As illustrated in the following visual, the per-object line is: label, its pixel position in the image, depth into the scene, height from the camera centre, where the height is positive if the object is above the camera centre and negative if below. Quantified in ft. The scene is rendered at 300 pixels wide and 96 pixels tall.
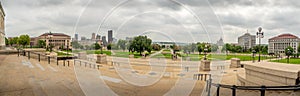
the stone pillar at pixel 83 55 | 94.58 -4.14
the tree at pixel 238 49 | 305.55 -2.46
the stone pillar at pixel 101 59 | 70.44 -4.43
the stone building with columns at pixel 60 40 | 282.79 +10.03
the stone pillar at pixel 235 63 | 76.36 -6.23
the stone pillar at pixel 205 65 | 64.69 -5.98
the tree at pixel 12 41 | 274.36 +7.83
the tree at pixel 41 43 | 236.18 +4.65
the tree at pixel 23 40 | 213.87 +7.33
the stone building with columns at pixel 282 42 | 328.90 +9.91
